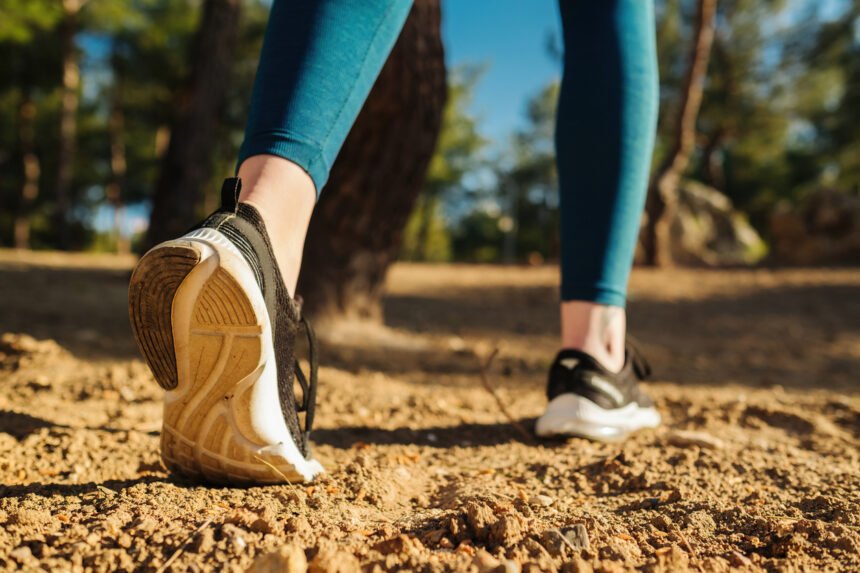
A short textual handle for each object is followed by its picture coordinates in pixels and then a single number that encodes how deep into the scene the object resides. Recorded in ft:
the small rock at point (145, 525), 2.58
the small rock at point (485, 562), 2.38
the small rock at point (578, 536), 2.65
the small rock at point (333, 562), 2.34
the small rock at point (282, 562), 2.30
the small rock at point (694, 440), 4.47
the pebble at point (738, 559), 2.58
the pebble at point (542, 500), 3.36
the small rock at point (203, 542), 2.45
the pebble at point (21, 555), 2.36
